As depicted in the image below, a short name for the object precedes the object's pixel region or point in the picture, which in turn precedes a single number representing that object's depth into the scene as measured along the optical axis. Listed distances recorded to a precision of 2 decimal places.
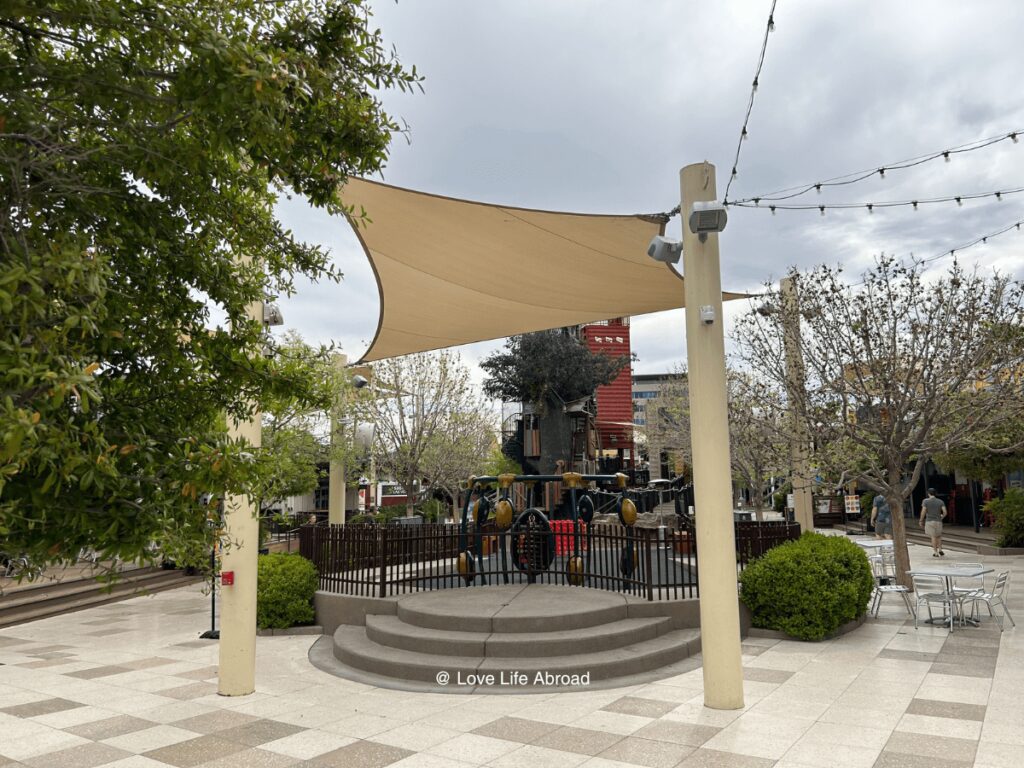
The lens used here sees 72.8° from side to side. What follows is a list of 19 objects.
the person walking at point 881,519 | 20.89
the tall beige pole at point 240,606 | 6.73
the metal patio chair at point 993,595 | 8.74
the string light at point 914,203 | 8.99
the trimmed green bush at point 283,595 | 9.88
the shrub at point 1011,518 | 17.67
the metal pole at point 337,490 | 13.64
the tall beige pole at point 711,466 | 6.07
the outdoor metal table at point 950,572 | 8.94
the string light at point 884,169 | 8.16
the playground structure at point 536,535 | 10.05
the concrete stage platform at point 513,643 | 7.09
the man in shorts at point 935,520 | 17.33
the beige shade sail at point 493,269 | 8.40
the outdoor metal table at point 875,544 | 13.34
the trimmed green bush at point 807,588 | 8.52
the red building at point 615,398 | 34.88
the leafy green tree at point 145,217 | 2.10
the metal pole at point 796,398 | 11.32
